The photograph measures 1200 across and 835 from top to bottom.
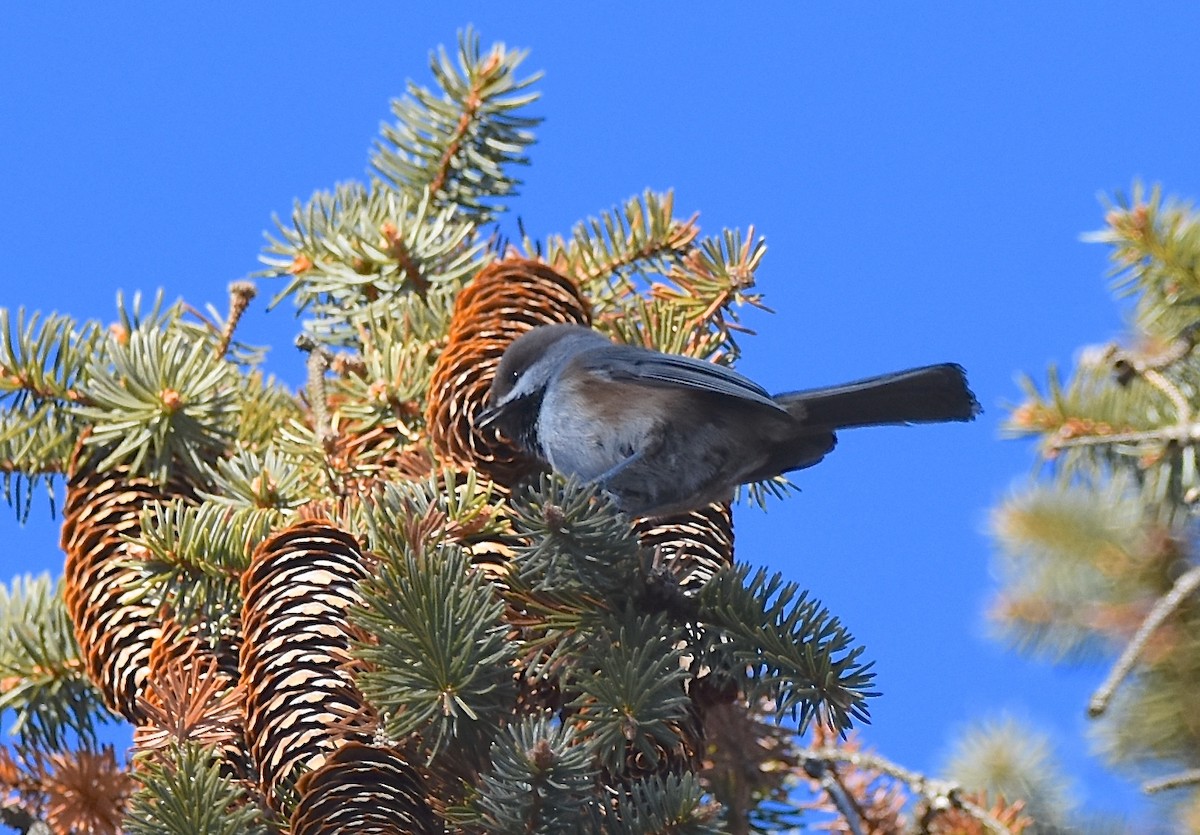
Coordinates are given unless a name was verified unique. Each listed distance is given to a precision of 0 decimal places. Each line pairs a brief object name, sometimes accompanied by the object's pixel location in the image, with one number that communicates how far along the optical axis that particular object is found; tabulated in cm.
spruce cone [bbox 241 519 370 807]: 400
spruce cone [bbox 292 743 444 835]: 379
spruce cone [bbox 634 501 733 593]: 504
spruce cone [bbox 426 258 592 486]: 537
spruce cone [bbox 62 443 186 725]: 480
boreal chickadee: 552
